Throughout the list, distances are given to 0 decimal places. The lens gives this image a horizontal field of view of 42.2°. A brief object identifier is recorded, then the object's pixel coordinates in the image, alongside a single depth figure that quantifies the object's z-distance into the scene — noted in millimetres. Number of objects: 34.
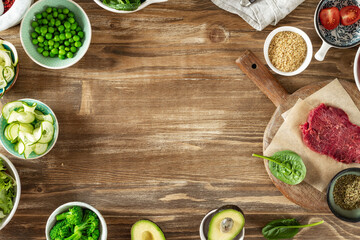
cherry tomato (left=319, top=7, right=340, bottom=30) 792
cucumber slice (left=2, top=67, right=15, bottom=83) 753
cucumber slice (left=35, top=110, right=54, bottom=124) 760
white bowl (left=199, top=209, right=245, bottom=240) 777
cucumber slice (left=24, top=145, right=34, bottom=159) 743
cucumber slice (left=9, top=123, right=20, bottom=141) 745
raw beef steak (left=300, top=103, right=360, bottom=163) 795
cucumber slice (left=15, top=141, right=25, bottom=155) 742
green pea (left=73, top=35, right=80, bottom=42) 770
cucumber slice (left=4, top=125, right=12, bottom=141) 749
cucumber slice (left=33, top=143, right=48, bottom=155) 749
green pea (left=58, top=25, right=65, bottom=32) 773
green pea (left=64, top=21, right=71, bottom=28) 771
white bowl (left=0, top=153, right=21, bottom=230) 757
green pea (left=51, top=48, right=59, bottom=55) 774
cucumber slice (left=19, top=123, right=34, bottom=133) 739
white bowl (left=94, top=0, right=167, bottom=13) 749
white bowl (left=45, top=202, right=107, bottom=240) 757
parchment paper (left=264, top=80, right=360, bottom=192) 802
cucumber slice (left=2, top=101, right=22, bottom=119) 752
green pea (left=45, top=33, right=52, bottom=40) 773
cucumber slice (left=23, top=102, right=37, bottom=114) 745
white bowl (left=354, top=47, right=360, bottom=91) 794
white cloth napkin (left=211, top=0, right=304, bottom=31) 795
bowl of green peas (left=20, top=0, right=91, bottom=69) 769
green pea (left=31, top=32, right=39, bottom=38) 771
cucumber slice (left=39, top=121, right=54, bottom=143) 748
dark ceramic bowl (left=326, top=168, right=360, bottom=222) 775
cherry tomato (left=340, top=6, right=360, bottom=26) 795
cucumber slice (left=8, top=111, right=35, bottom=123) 738
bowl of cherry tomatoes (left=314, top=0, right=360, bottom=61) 794
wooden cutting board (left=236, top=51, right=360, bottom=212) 804
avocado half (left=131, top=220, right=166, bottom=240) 743
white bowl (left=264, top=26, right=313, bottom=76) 797
